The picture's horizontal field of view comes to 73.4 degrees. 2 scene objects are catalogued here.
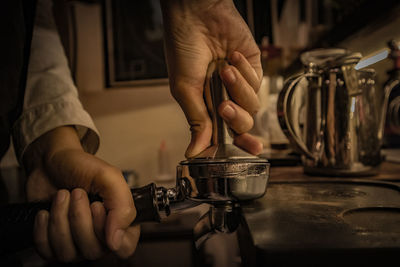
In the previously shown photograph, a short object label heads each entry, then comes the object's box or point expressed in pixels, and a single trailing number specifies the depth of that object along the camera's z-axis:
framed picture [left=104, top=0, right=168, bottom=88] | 0.97
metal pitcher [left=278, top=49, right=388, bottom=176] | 0.46
